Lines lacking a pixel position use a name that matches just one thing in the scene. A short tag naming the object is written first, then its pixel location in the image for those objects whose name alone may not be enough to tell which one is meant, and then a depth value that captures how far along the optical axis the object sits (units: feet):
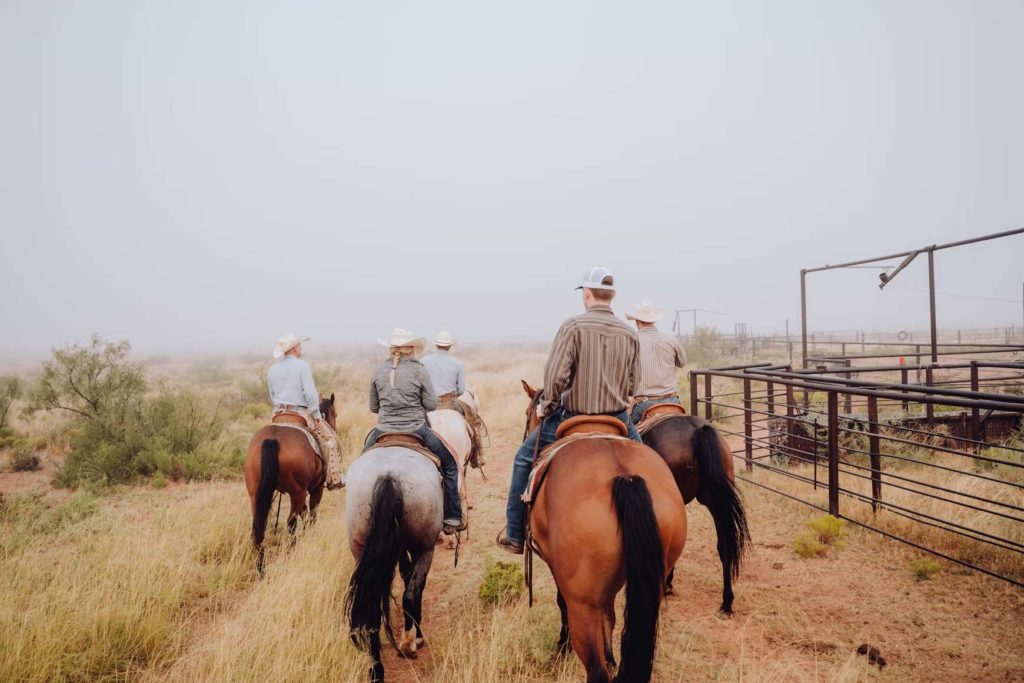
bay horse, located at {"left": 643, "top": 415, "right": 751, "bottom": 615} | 14.82
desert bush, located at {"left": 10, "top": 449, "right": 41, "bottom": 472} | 31.42
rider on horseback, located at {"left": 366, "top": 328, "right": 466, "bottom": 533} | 15.24
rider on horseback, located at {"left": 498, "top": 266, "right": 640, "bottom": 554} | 11.58
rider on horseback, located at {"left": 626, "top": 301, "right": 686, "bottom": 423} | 17.92
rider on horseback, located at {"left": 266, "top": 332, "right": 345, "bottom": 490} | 20.33
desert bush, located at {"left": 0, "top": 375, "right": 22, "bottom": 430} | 36.32
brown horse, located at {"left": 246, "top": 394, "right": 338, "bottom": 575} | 17.69
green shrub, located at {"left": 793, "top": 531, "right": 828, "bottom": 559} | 17.81
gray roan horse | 11.95
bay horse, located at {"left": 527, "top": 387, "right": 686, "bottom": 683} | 8.80
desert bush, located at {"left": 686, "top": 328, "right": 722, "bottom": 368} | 85.61
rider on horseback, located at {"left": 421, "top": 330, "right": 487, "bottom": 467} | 24.47
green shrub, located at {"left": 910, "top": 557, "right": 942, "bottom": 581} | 15.55
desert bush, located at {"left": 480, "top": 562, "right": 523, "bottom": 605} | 15.58
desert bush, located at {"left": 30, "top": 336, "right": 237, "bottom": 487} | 29.58
